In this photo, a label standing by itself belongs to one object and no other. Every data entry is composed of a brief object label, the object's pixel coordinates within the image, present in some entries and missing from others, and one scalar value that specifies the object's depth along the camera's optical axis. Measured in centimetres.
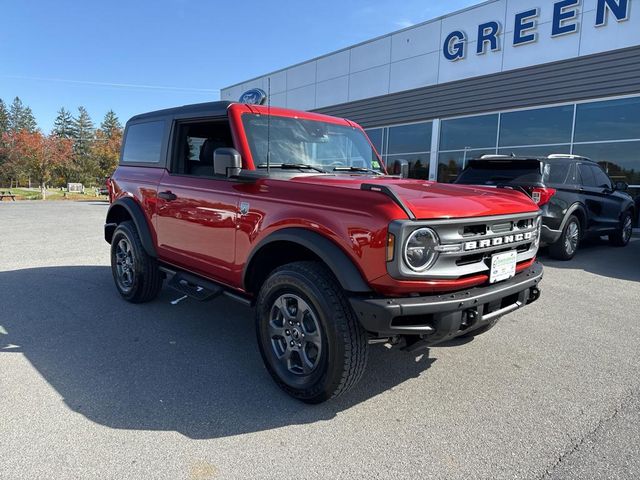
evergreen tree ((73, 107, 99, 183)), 5825
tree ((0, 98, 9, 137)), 8312
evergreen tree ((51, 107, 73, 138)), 9856
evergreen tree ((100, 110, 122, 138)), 10044
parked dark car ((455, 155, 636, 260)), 711
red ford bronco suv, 251
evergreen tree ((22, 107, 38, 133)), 9612
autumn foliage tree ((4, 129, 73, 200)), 3853
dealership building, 1184
